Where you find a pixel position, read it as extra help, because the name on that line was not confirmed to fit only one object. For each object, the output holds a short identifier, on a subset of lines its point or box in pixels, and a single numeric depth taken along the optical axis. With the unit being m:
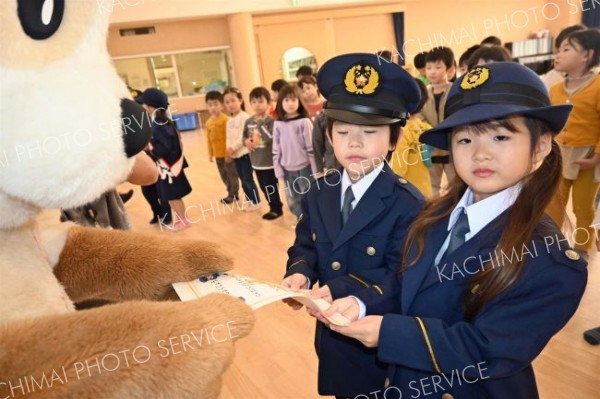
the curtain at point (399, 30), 12.38
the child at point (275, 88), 5.28
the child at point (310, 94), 4.40
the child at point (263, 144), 4.16
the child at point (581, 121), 2.32
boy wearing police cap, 1.16
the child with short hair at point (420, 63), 4.70
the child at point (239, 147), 4.51
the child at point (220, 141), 4.86
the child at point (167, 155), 3.89
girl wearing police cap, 0.80
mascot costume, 0.62
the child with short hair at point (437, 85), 3.15
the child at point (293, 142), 3.75
